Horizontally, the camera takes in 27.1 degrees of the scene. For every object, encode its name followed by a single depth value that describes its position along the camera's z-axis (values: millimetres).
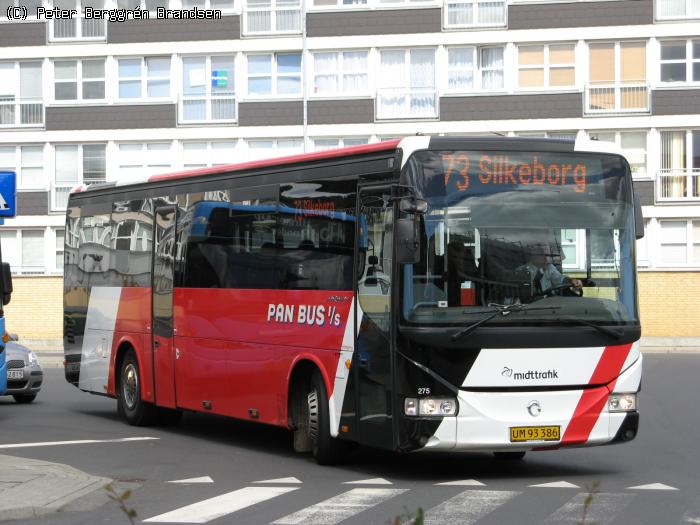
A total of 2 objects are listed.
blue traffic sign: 20812
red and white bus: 12672
